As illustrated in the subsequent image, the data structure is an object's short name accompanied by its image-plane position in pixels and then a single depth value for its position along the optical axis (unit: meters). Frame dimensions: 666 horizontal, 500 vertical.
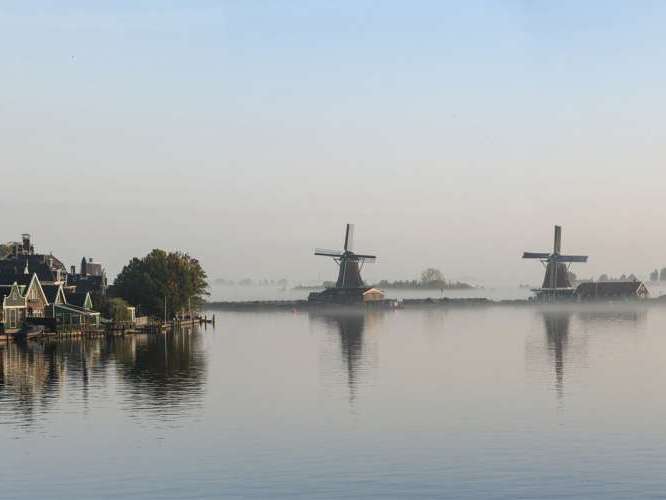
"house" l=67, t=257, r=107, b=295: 175.25
